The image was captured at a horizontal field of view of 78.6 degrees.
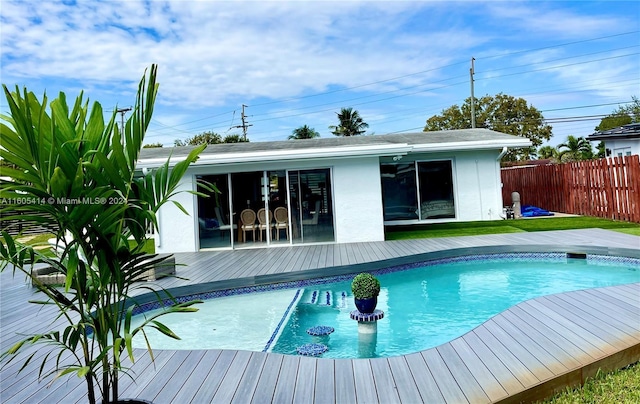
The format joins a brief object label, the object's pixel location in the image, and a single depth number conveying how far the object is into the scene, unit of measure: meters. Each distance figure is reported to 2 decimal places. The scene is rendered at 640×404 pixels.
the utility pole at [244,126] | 42.61
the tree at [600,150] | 32.40
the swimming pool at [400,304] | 5.04
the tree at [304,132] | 40.16
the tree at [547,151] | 38.91
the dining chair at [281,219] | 10.94
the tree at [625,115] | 35.02
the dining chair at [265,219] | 10.95
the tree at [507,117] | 35.75
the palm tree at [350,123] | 39.66
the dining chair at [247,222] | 11.00
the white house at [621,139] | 14.21
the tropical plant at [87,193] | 1.75
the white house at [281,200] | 10.59
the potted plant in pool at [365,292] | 5.16
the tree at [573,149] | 35.16
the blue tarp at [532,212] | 14.49
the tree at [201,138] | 43.31
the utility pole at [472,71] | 29.82
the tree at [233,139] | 42.03
